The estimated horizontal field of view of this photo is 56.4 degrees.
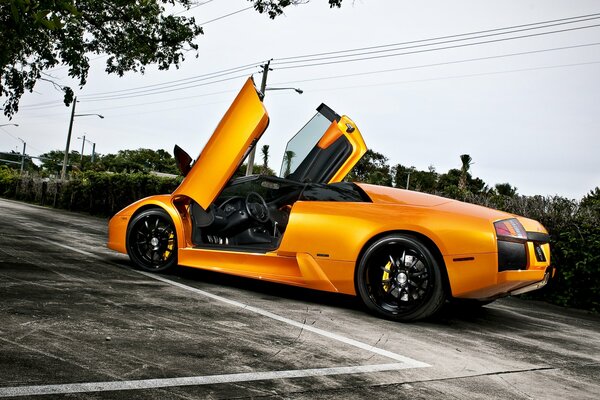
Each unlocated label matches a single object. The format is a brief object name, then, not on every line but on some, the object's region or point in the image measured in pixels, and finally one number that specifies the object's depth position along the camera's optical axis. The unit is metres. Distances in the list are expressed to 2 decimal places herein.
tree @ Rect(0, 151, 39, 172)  113.31
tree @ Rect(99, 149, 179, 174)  96.38
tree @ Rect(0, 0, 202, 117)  13.84
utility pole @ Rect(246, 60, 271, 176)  25.92
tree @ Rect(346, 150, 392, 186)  84.38
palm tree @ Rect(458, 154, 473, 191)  59.75
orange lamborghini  4.57
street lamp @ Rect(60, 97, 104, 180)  36.25
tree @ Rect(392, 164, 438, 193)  78.91
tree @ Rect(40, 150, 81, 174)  94.95
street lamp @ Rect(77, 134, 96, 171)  66.07
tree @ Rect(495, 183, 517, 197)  68.56
